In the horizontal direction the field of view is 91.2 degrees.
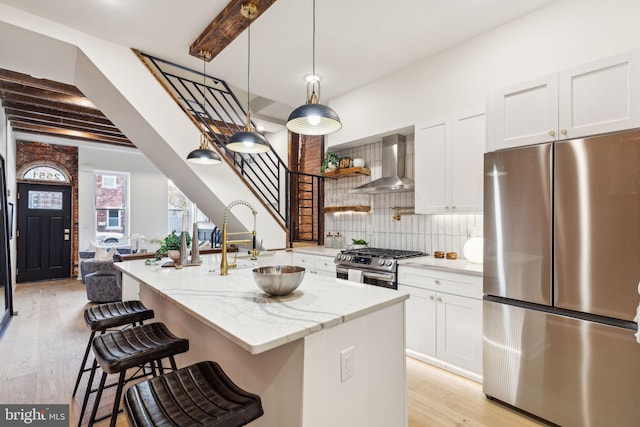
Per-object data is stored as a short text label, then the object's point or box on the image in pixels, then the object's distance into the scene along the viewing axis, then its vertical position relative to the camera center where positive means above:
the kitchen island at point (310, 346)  1.24 -0.58
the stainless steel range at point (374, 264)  3.09 -0.48
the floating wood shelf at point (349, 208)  4.14 +0.14
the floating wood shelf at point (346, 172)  4.04 +0.61
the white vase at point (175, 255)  2.62 -0.31
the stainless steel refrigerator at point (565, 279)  1.77 -0.38
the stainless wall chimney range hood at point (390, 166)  3.58 +0.63
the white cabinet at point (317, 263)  3.79 -0.57
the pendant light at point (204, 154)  3.01 +0.61
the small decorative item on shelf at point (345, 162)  4.19 +0.75
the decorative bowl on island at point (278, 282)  1.59 -0.33
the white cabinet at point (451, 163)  2.82 +0.54
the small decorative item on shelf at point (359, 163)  4.10 +0.72
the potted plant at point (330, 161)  4.27 +0.78
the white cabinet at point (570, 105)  1.88 +0.76
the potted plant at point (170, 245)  2.88 -0.25
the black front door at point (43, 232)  6.61 -0.31
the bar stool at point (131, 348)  1.52 -0.68
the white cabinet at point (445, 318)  2.55 -0.87
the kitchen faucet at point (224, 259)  2.25 -0.30
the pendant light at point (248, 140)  2.47 +0.67
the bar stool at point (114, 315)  2.02 -0.66
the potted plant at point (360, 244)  4.11 -0.34
